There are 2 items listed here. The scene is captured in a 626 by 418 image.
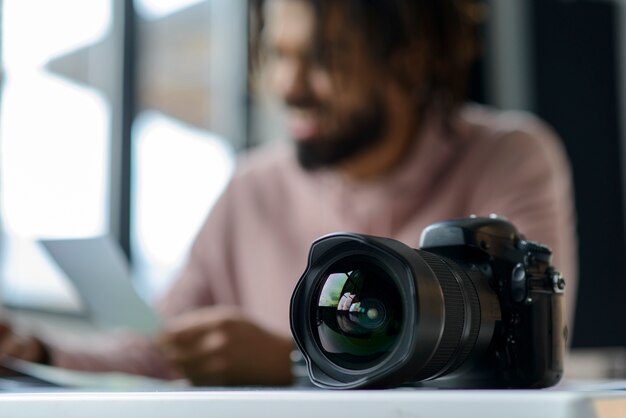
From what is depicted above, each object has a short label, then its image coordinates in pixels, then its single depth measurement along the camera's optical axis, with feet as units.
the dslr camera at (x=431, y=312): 2.81
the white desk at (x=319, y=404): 2.39
